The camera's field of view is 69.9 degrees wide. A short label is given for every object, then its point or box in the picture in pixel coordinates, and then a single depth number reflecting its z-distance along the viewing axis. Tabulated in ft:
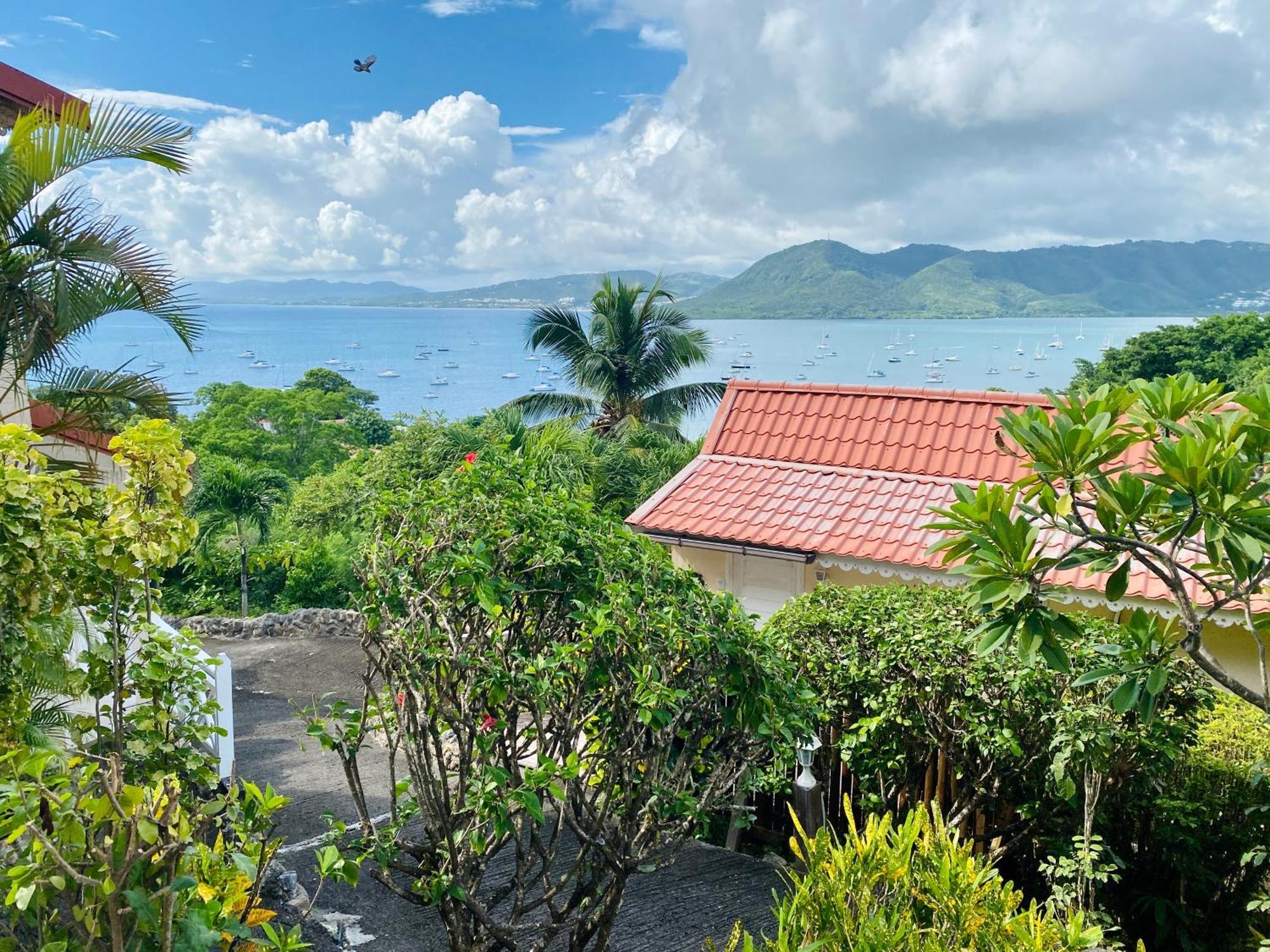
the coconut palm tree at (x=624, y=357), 78.43
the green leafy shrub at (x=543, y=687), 12.19
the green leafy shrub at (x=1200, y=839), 18.63
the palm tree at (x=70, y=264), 22.29
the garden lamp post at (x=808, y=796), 19.75
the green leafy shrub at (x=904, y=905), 10.42
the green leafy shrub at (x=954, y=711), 17.92
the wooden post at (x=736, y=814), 16.21
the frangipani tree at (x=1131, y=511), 10.35
